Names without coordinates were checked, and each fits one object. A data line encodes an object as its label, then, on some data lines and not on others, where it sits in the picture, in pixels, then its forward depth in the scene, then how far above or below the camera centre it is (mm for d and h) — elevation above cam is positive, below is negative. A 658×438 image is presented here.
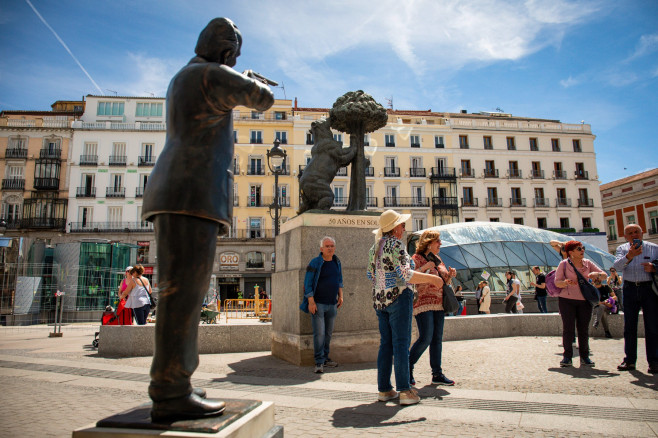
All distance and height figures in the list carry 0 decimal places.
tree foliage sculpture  7059 +2641
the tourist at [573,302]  5738 -294
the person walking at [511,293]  12648 -350
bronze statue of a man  2189 +406
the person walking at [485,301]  12789 -571
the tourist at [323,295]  5586 -129
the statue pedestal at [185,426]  1943 -632
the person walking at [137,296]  8070 -147
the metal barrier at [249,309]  16453 -895
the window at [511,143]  49219 +15287
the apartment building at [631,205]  45000 +7931
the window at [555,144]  49812 +15319
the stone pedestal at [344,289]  6027 -63
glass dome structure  22688 +1564
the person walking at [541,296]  11859 -426
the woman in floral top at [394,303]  3842 -174
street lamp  11586 +3366
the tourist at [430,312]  4621 -319
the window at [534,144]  49656 +15309
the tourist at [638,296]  5262 -211
